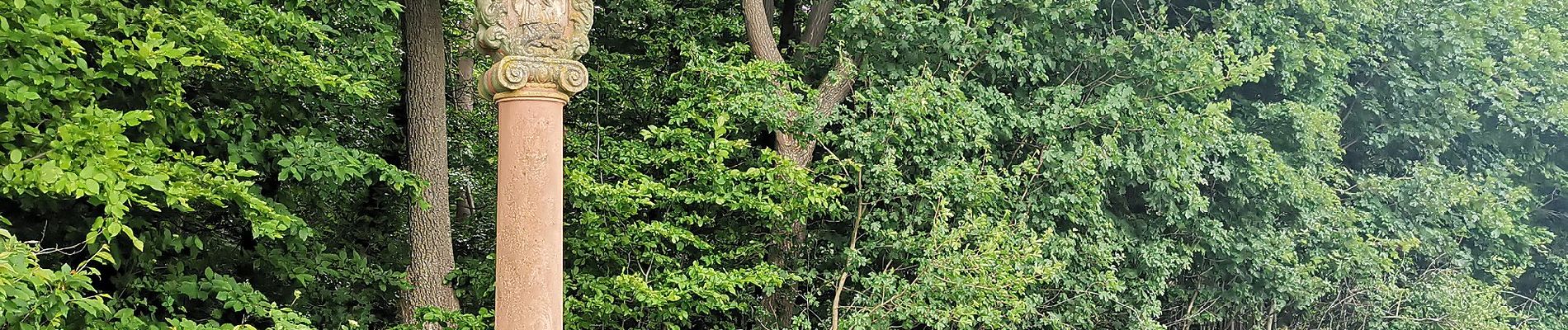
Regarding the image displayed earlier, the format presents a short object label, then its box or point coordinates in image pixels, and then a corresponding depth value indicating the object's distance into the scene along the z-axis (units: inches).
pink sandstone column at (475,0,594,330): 228.5
